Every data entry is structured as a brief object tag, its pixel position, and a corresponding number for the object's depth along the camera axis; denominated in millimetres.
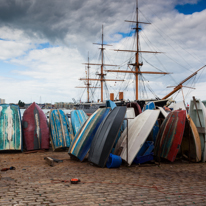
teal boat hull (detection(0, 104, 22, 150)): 8234
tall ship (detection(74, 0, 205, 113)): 34406
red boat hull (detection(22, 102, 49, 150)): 8774
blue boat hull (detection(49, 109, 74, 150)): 8898
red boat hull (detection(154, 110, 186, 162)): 6612
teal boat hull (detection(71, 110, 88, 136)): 9816
